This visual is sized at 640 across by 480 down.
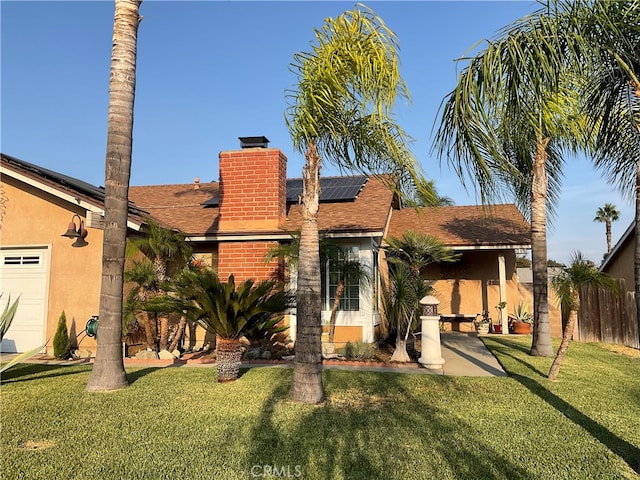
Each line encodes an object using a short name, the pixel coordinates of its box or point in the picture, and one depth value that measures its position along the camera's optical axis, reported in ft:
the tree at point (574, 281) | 25.12
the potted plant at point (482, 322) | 52.95
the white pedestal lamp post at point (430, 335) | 31.02
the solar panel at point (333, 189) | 47.26
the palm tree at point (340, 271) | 36.19
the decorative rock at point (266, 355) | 35.83
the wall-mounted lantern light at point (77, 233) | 35.42
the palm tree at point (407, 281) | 34.33
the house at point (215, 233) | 36.65
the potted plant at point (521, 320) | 50.85
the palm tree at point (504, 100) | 14.11
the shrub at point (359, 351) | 34.19
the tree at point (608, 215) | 142.00
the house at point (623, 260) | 52.95
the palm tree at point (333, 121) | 20.49
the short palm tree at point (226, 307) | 25.89
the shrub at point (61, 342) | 34.27
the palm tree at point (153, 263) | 33.68
